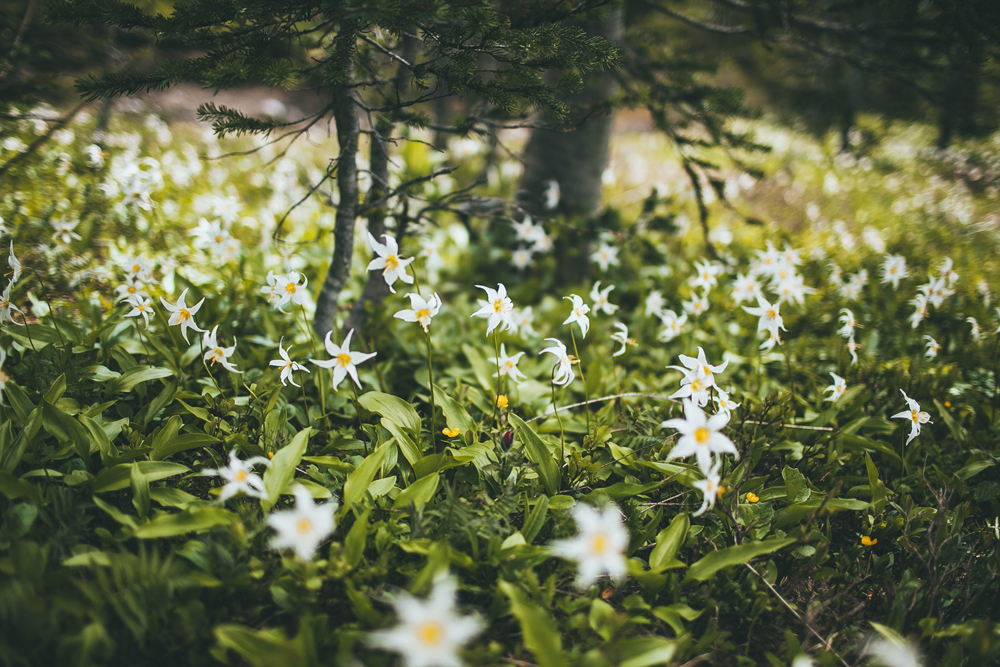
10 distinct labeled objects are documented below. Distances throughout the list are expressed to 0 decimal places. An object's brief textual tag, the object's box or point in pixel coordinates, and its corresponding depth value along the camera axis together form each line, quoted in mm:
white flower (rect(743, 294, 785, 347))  986
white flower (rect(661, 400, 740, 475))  756
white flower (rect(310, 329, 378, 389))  816
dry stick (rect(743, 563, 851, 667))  783
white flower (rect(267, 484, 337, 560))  696
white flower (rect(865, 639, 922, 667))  696
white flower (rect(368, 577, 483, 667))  652
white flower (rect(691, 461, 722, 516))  769
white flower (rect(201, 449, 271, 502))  762
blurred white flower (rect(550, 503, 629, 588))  695
